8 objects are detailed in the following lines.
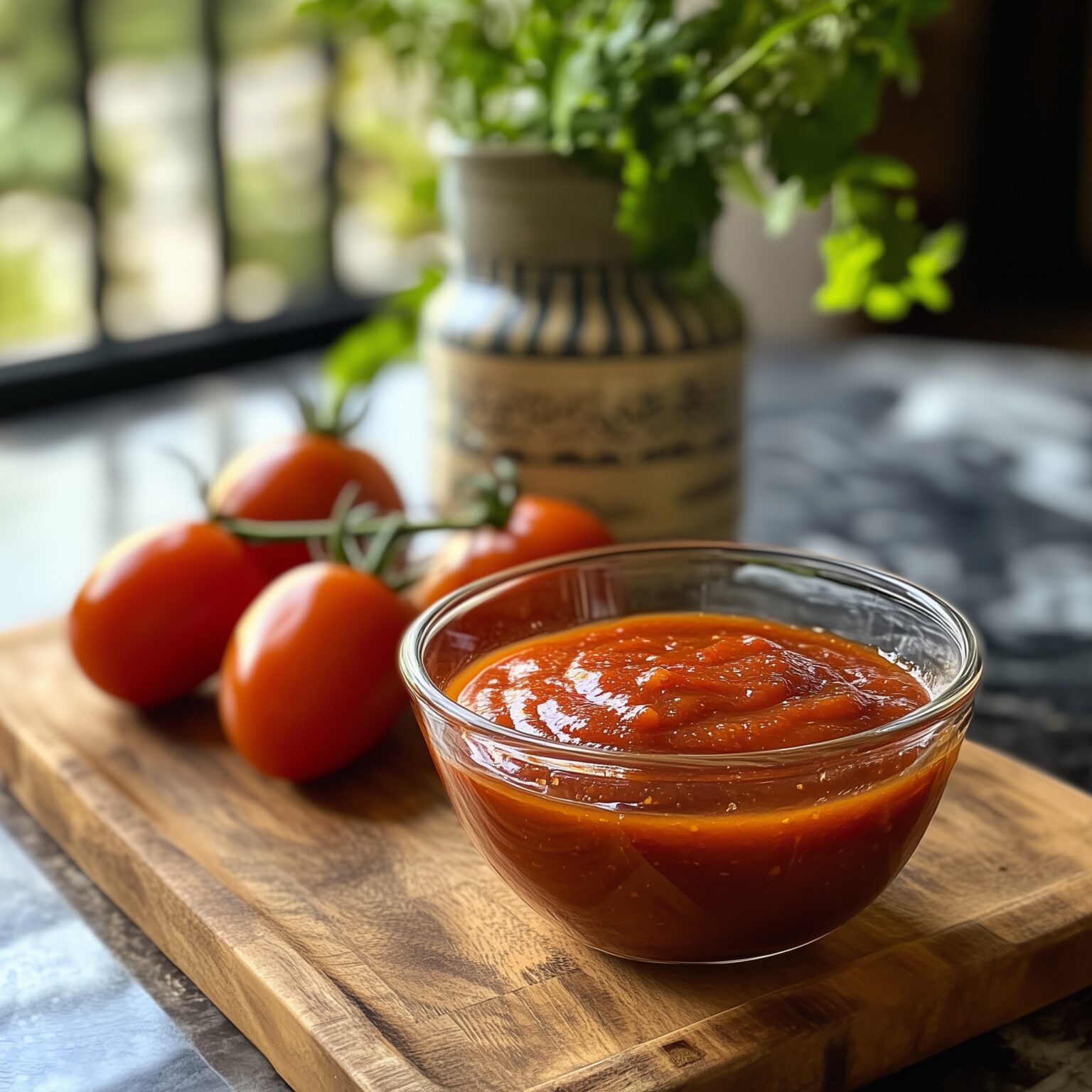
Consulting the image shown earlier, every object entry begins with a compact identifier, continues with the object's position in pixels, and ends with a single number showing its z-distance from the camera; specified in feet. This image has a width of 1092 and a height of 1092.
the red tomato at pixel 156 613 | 1.37
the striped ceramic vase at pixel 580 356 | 1.59
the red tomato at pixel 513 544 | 1.40
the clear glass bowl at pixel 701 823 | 0.87
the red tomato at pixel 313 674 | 1.25
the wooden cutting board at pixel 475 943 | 0.89
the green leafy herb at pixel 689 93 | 1.41
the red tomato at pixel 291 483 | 1.52
